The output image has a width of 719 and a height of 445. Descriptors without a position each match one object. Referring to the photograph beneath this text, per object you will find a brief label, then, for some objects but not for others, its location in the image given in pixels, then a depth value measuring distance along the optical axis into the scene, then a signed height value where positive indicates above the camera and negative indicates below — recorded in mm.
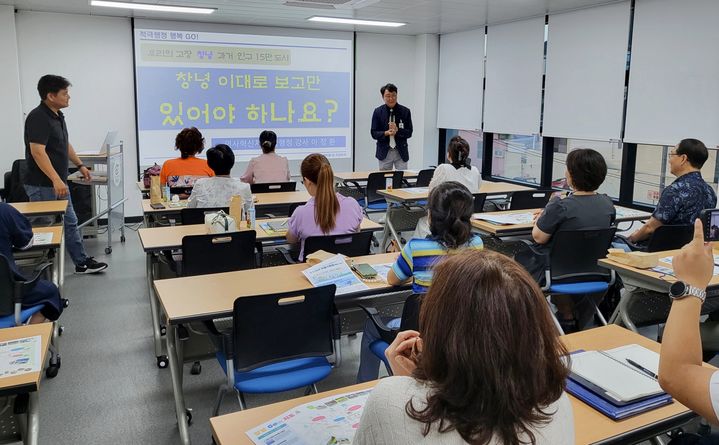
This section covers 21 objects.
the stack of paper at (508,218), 4293 -607
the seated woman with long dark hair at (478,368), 1003 -407
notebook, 1654 -717
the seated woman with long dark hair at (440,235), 2506 -428
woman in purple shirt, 3434 -442
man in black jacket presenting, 7699 +107
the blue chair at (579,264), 3588 -792
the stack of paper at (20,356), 1768 -728
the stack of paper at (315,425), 1479 -775
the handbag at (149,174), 5559 -384
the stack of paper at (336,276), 2691 -688
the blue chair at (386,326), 2344 -812
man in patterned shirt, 3881 -322
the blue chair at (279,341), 2293 -859
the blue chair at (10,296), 2785 -816
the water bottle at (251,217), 3938 -564
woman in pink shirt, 5910 -310
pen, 1763 -716
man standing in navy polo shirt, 4832 -135
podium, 6391 -523
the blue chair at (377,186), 6602 -569
